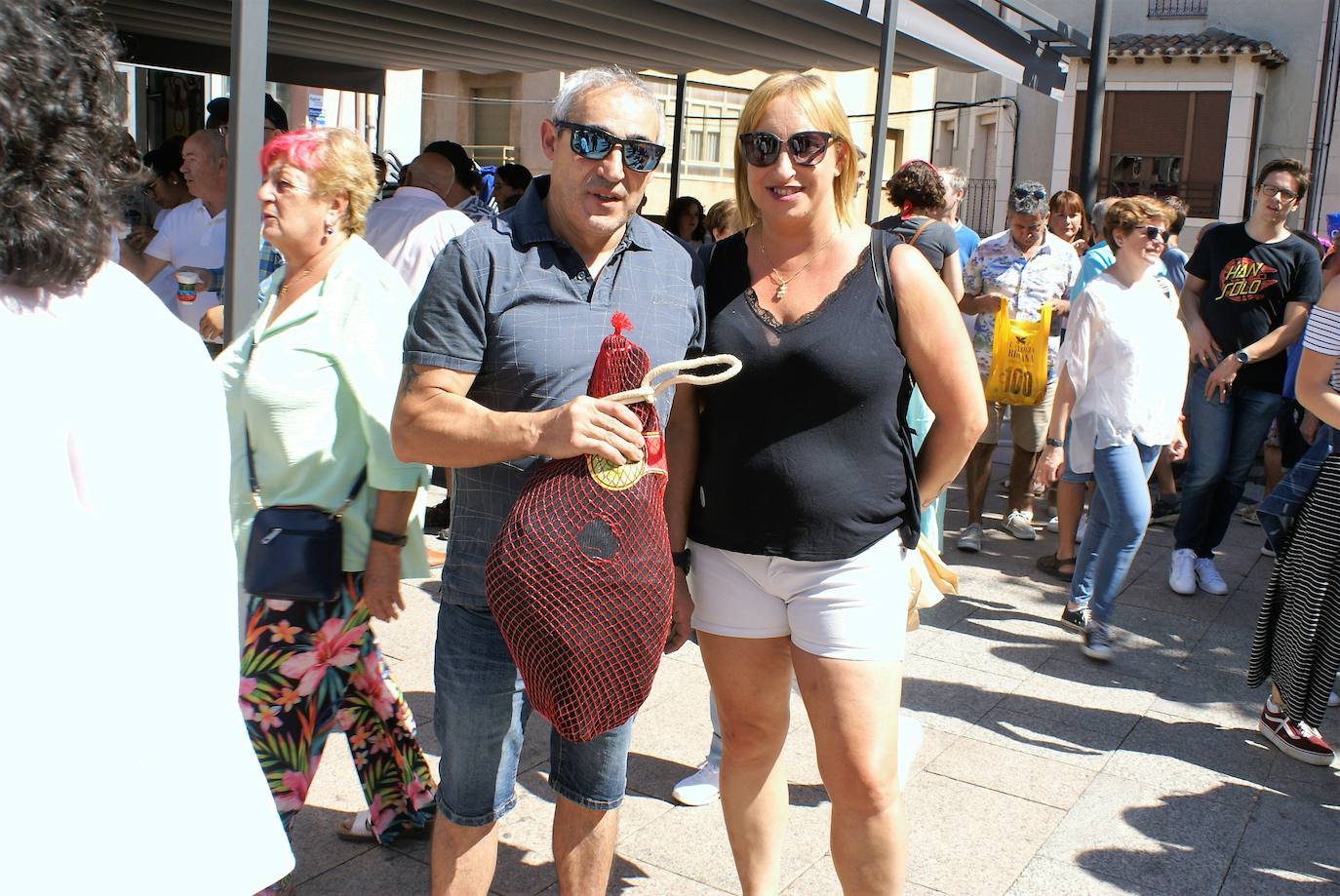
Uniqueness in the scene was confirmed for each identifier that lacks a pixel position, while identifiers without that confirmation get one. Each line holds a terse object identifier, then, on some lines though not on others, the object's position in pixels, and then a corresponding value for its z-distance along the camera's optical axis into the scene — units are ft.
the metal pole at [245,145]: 12.36
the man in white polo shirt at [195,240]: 18.15
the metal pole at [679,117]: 37.56
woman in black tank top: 8.45
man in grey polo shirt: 7.66
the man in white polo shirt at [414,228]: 18.80
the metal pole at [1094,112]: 28.78
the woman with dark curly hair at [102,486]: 3.60
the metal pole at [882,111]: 21.94
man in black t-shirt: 19.89
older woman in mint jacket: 9.27
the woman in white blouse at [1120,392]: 16.42
